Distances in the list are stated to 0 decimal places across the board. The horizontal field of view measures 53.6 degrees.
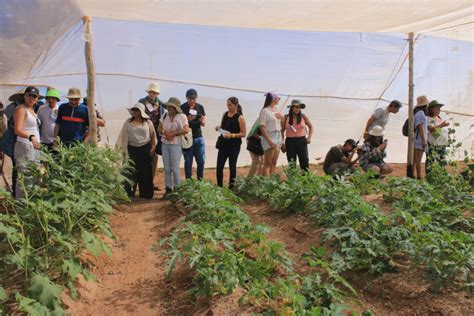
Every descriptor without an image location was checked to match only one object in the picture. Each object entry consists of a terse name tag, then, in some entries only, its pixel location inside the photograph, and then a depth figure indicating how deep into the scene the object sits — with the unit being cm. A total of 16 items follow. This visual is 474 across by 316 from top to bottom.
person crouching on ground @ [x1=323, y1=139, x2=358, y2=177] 677
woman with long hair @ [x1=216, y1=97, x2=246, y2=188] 648
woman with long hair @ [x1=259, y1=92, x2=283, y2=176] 656
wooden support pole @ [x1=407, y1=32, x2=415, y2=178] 803
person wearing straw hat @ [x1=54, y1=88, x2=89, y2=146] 563
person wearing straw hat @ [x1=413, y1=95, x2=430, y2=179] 727
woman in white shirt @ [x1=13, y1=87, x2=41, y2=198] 502
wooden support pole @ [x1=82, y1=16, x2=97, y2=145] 580
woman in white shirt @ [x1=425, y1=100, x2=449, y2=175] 734
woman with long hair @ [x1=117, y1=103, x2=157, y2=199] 614
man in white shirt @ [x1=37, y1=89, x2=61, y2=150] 577
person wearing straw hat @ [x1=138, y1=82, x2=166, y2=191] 657
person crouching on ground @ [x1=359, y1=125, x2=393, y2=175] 686
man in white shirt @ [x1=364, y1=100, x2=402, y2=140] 727
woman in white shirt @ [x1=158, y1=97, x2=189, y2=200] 607
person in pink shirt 677
